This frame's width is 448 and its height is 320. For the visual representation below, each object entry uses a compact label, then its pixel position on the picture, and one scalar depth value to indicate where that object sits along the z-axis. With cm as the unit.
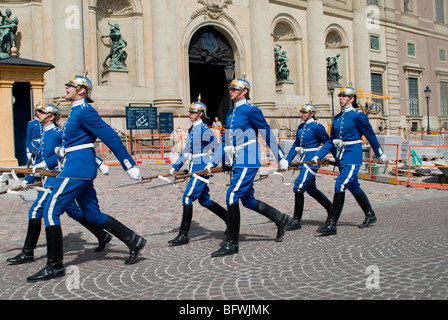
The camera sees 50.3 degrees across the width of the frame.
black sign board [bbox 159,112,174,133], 2067
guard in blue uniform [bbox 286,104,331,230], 720
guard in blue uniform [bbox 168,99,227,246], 632
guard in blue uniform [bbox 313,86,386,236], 685
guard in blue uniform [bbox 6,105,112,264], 553
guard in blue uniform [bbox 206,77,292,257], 573
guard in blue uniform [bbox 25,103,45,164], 918
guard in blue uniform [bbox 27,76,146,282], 479
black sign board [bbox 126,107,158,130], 1925
